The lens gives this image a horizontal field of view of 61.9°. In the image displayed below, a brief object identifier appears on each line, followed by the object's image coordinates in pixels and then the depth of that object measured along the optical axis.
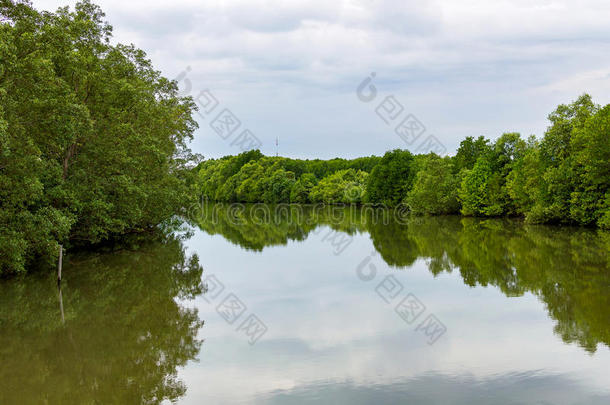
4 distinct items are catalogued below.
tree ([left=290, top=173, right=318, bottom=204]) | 106.94
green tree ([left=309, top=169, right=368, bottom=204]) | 93.74
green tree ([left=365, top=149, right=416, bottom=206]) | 76.50
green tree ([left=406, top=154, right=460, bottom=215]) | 58.28
